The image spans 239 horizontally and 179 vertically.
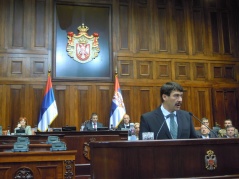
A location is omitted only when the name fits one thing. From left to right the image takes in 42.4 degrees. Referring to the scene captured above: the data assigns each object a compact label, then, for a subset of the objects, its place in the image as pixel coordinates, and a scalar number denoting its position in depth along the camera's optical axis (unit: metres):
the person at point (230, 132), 6.18
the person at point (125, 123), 8.32
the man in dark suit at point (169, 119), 2.82
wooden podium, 2.05
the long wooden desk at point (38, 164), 3.84
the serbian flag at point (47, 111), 8.36
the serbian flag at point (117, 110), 8.80
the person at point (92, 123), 7.88
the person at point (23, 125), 7.62
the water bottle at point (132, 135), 3.37
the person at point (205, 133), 5.90
